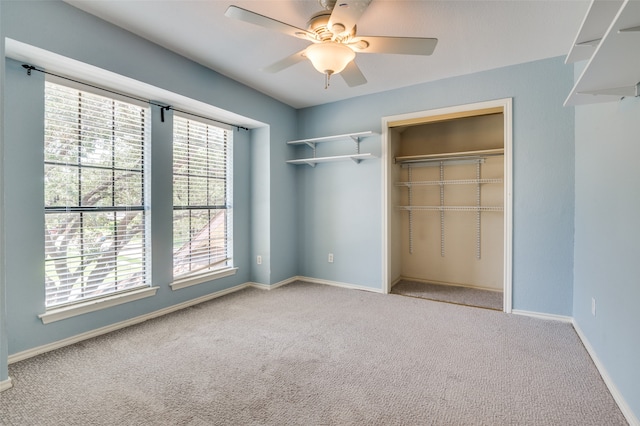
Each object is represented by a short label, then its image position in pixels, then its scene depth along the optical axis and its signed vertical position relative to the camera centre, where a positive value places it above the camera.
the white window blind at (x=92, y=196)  2.35 +0.15
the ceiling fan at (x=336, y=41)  1.71 +1.07
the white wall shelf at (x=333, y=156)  3.71 +0.80
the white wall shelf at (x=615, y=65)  1.09 +0.67
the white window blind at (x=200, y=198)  3.29 +0.17
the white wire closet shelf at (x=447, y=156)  3.64 +0.73
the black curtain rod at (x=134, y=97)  2.18 +1.08
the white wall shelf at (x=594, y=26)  1.24 +0.85
